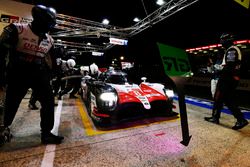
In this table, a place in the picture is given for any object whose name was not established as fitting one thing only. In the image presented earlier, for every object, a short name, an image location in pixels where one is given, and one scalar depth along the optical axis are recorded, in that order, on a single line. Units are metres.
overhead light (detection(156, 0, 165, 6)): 8.03
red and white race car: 2.92
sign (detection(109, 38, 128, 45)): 13.97
